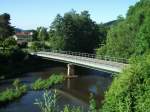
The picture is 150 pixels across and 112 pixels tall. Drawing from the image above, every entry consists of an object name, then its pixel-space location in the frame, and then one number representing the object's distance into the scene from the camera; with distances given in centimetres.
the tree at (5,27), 4793
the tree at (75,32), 3873
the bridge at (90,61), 2188
